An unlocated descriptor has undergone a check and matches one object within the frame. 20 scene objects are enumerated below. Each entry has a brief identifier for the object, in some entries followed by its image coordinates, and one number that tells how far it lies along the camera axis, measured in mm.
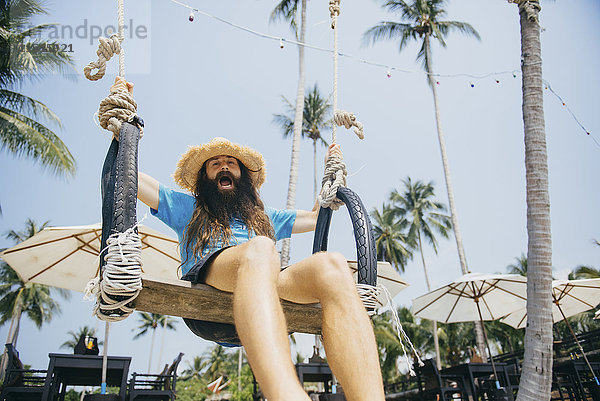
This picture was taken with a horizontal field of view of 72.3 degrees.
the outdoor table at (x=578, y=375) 5585
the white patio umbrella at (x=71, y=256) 4875
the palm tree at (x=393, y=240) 25797
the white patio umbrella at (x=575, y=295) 6977
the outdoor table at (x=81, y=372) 3889
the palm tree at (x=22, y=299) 25094
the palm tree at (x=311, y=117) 20844
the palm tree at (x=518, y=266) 27925
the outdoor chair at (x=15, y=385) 4051
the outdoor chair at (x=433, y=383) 5484
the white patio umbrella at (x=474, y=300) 7102
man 1137
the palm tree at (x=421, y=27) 16453
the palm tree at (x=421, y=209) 24859
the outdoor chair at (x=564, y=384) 5863
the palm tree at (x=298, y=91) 10031
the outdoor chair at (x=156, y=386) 4764
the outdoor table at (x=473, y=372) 5586
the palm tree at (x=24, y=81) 11055
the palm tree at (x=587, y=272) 18023
